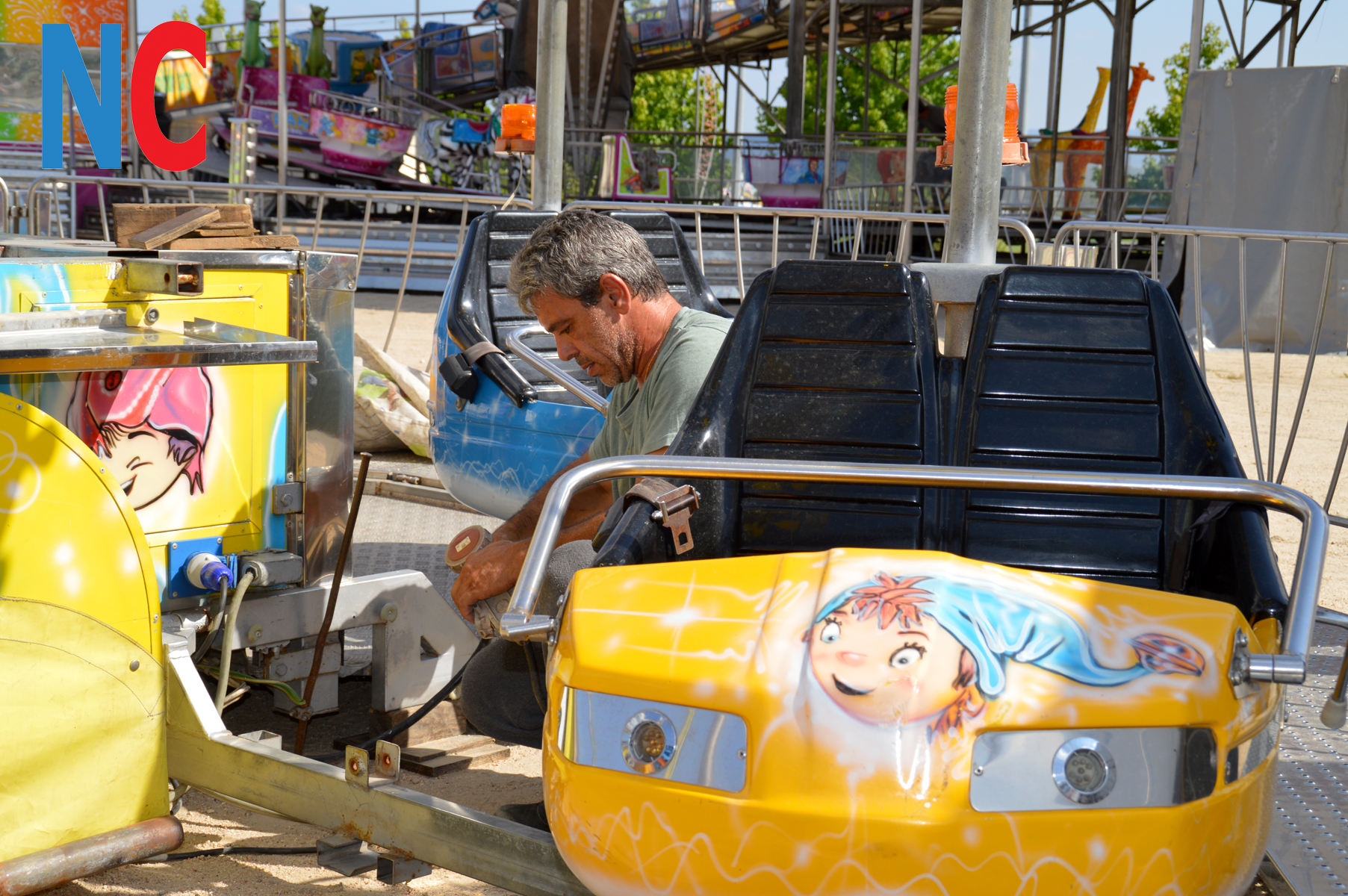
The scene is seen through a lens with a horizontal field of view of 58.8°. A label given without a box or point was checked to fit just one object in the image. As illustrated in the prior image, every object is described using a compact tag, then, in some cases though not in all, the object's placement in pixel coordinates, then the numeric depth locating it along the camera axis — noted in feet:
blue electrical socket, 7.20
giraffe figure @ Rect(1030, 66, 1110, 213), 36.09
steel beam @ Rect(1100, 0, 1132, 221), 35.37
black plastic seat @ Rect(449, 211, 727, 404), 12.81
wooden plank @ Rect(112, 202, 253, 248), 7.86
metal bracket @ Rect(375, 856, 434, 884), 6.14
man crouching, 7.00
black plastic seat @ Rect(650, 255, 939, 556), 6.46
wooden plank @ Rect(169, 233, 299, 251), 7.59
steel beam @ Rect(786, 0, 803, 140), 47.32
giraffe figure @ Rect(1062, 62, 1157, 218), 36.06
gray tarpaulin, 26.89
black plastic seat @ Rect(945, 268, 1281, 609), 6.12
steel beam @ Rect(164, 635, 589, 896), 5.24
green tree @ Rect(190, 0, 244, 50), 98.60
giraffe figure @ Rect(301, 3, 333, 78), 61.72
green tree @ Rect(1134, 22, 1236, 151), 87.76
